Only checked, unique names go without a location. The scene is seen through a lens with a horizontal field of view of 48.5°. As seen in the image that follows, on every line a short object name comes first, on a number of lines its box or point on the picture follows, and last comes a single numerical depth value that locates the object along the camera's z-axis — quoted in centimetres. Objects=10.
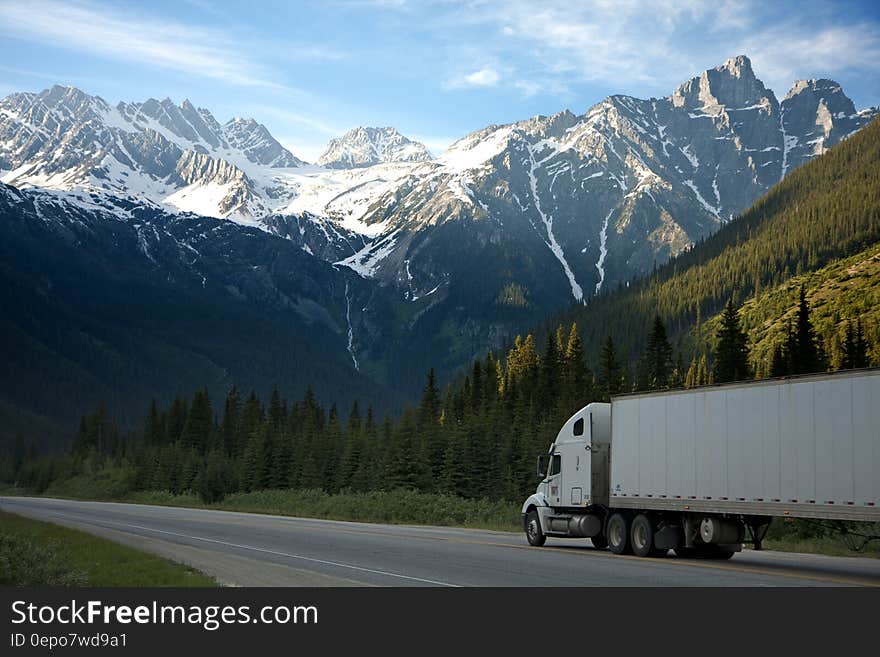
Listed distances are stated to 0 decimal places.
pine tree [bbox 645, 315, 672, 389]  9769
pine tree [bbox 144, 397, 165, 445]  14712
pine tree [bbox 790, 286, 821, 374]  7744
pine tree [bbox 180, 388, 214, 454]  13825
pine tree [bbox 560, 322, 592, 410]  8962
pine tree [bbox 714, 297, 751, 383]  8681
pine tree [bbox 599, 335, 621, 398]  9300
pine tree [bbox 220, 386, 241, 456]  13621
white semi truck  2084
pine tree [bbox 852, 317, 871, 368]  8394
